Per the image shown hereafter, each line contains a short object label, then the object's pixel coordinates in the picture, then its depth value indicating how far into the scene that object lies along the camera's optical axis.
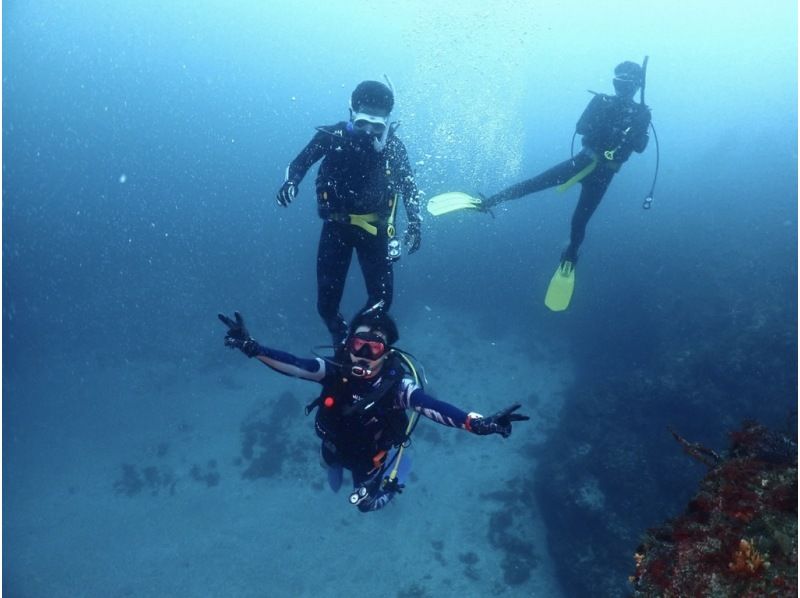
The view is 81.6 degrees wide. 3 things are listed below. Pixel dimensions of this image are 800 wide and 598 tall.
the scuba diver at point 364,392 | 4.56
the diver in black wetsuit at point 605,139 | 7.58
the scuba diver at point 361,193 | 5.61
